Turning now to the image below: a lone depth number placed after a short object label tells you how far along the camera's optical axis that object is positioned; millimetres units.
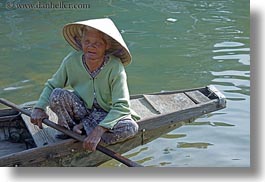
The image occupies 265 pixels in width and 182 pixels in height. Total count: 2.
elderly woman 2357
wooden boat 2363
